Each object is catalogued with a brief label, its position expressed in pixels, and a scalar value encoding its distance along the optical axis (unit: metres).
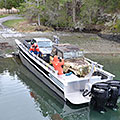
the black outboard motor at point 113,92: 8.69
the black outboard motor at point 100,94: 8.37
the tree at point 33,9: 31.67
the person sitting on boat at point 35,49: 13.34
